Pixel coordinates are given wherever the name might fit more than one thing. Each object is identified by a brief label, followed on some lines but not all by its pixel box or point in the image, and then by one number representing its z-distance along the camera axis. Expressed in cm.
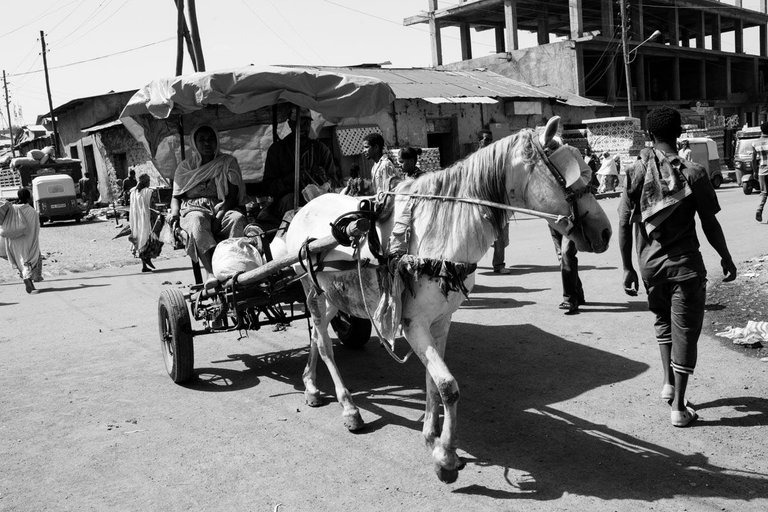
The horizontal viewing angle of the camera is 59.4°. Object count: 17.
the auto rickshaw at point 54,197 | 2636
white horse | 362
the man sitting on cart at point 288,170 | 653
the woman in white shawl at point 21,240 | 1239
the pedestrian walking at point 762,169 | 1333
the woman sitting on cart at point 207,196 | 625
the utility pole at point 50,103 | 3481
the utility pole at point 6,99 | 6294
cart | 554
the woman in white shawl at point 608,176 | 2586
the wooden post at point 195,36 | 2133
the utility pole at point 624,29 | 2841
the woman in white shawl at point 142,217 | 1434
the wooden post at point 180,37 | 2108
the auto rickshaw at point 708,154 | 2503
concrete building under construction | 3644
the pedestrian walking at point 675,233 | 425
